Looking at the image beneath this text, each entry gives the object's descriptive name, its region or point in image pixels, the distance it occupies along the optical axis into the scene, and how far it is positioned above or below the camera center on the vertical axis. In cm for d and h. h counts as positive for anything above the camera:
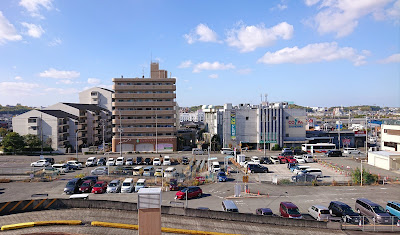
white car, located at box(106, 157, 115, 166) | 3997 -589
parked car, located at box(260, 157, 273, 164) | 3931 -564
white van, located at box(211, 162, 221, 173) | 3362 -578
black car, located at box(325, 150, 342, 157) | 4512 -528
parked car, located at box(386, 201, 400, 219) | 1750 -578
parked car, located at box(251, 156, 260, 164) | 3833 -549
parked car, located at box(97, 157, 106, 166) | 3972 -587
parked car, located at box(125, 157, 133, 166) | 3978 -589
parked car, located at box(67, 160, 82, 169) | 3699 -571
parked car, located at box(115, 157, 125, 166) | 3965 -585
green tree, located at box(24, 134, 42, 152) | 4890 -339
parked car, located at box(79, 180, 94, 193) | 2481 -596
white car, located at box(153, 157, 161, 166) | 3953 -587
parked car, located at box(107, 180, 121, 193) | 2455 -591
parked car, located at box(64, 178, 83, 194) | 2432 -586
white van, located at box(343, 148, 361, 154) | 4506 -495
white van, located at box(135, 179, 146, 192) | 2492 -585
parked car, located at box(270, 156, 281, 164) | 3935 -562
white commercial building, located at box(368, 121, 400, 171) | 3453 -420
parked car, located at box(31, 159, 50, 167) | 3775 -574
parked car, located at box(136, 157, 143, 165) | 4028 -582
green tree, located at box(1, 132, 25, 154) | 4722 -347
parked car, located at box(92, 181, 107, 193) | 2448 -595
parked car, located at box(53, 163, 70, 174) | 3419 -583
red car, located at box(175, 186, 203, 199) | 2220 -590
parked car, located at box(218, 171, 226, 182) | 2861 -589
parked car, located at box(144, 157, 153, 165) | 4041 -587
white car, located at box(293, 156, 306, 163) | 3903 -554
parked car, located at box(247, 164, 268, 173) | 3297 -573
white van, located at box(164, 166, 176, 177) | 3031 -585
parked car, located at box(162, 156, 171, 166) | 3972 -588
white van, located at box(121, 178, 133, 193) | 2461 -589
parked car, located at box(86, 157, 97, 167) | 3853 -571
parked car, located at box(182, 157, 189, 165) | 4042 -582
